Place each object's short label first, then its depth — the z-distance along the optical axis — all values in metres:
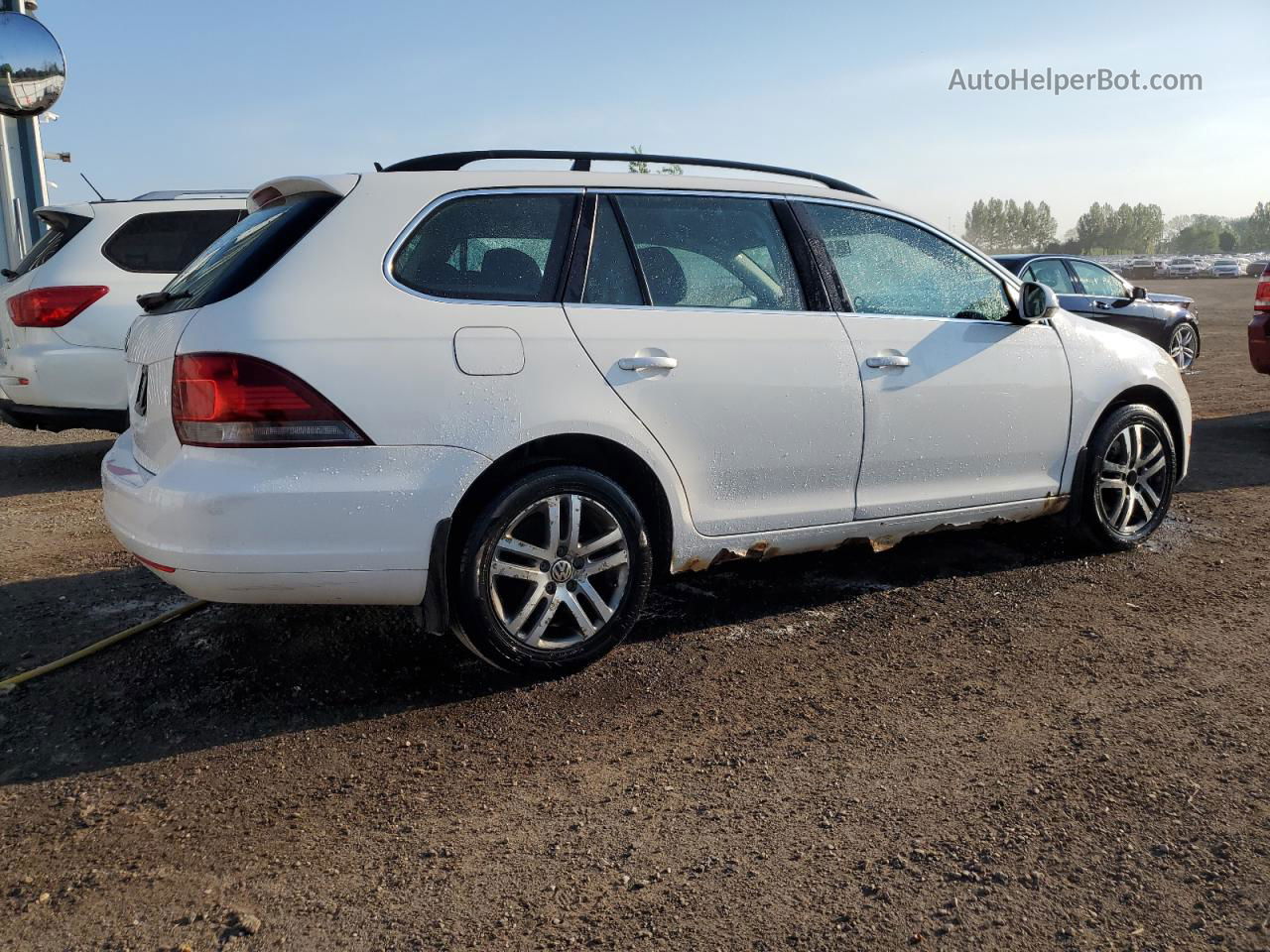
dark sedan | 12.41
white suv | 7.27
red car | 9.09
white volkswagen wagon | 3.38
